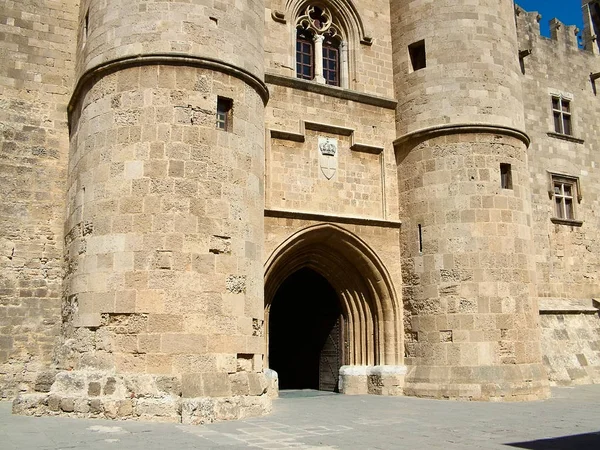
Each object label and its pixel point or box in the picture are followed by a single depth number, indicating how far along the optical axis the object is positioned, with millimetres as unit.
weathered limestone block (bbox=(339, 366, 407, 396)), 13133
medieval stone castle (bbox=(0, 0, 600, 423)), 9414
